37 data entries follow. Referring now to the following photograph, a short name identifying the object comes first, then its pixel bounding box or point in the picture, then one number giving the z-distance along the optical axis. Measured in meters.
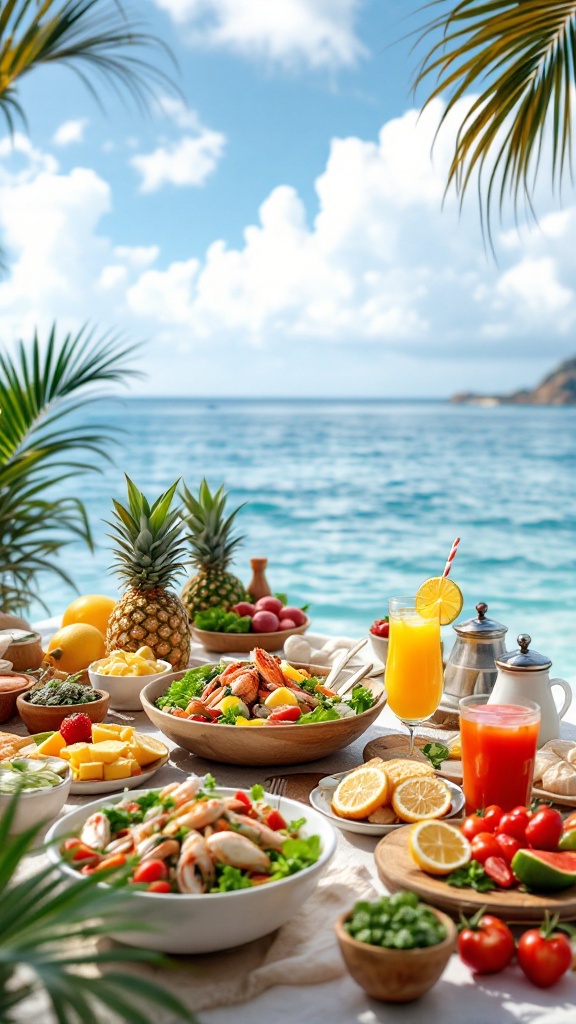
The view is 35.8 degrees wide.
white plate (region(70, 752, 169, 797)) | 1.99
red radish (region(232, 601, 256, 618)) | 3.43
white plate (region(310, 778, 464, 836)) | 1.79
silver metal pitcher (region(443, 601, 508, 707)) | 2.42
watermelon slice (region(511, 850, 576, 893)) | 1.46
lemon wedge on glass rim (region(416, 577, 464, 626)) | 2.39
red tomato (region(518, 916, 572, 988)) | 1.33
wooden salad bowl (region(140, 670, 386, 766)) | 2.03
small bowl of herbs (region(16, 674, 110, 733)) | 2.29
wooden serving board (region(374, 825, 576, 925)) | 1.45
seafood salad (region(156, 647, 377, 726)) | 2.12
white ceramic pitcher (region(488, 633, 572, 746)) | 2.02
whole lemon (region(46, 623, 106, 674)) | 2.89
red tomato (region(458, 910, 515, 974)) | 1.35
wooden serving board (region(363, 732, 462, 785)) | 2.06
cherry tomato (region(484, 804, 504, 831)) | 1.67
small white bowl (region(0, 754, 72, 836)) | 1.75
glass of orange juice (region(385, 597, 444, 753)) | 2.19
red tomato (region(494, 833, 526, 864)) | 1.56
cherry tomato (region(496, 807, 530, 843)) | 1.61
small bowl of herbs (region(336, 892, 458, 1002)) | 1.23
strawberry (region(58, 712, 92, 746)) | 2.13
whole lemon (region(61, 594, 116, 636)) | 3.27
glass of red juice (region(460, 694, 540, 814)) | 1.78
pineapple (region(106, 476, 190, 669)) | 2.88
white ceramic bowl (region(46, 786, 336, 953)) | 1.29
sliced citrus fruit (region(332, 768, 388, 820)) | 1.80
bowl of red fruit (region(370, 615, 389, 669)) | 2.88
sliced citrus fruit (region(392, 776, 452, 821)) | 1.79
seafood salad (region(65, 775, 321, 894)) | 1.36
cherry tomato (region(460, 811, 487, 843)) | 1.62
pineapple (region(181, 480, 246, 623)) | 3.51
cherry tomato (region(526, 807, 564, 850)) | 1.57
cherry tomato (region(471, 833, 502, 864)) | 1.55
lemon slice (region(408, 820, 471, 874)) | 1.53
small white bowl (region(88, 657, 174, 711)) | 2.59
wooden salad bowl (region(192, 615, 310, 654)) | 3.27
